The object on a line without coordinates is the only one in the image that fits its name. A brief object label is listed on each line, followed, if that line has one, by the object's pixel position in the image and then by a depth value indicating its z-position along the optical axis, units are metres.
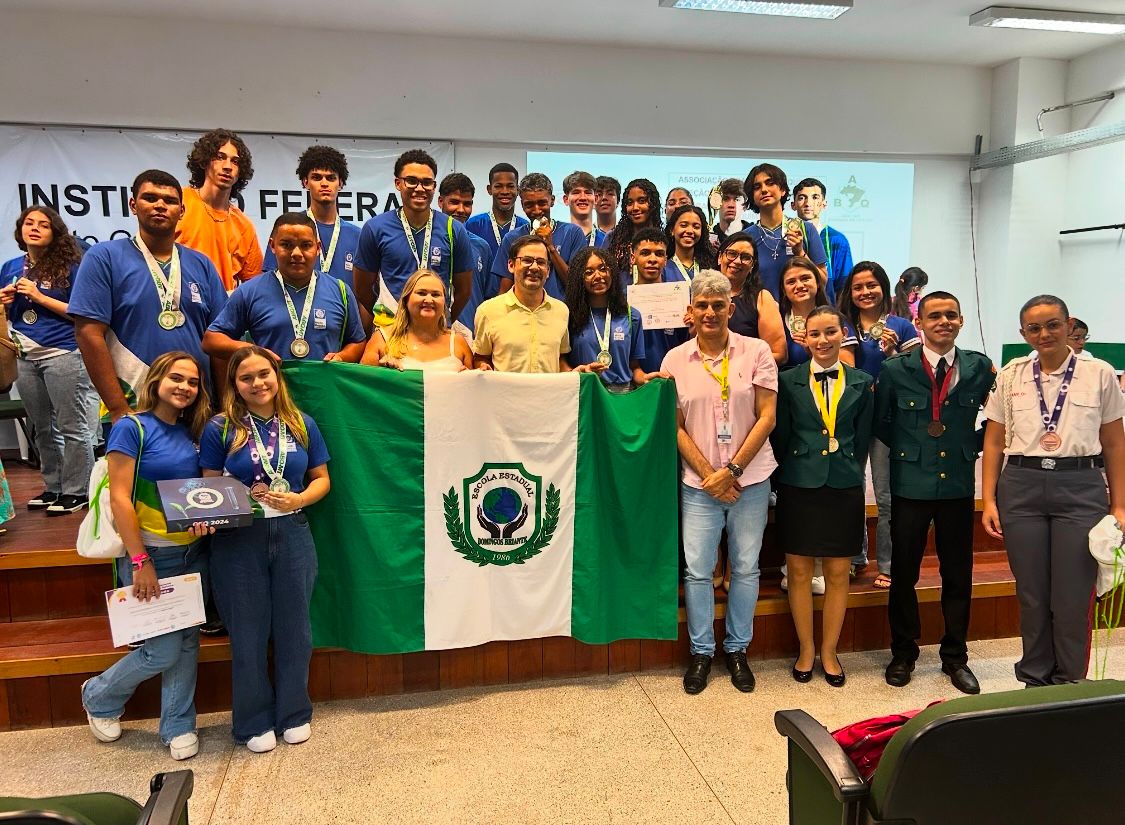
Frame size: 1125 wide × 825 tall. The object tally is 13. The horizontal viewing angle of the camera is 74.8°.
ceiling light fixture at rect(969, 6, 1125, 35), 6.46
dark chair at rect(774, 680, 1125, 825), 1.26
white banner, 6.13
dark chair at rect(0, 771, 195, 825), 1.32
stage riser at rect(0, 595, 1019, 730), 2.87
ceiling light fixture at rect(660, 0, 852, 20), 6.00
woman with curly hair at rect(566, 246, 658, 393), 3.37
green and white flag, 3.00
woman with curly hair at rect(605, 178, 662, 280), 3.98
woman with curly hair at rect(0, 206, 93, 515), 3.94
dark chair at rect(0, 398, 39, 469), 4.78
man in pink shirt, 3.09
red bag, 1.54
